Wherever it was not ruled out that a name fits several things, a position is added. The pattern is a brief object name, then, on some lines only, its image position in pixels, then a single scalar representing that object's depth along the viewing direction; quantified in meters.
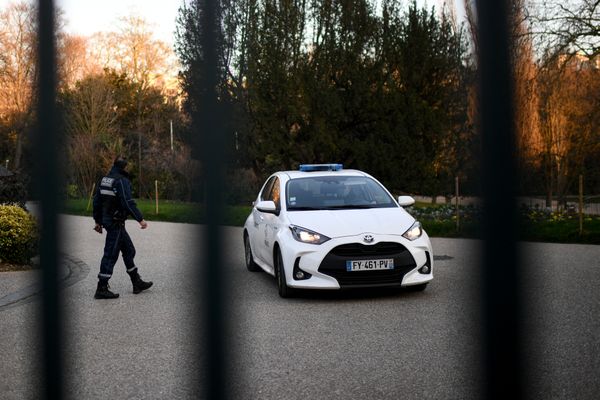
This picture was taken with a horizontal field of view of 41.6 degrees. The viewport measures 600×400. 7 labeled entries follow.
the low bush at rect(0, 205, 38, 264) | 12.09
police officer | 8.88
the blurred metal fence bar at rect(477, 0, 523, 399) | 1.09
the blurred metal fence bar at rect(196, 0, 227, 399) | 1.24
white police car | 8.46
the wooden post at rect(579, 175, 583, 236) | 16.58
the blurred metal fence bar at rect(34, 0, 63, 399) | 1.45
